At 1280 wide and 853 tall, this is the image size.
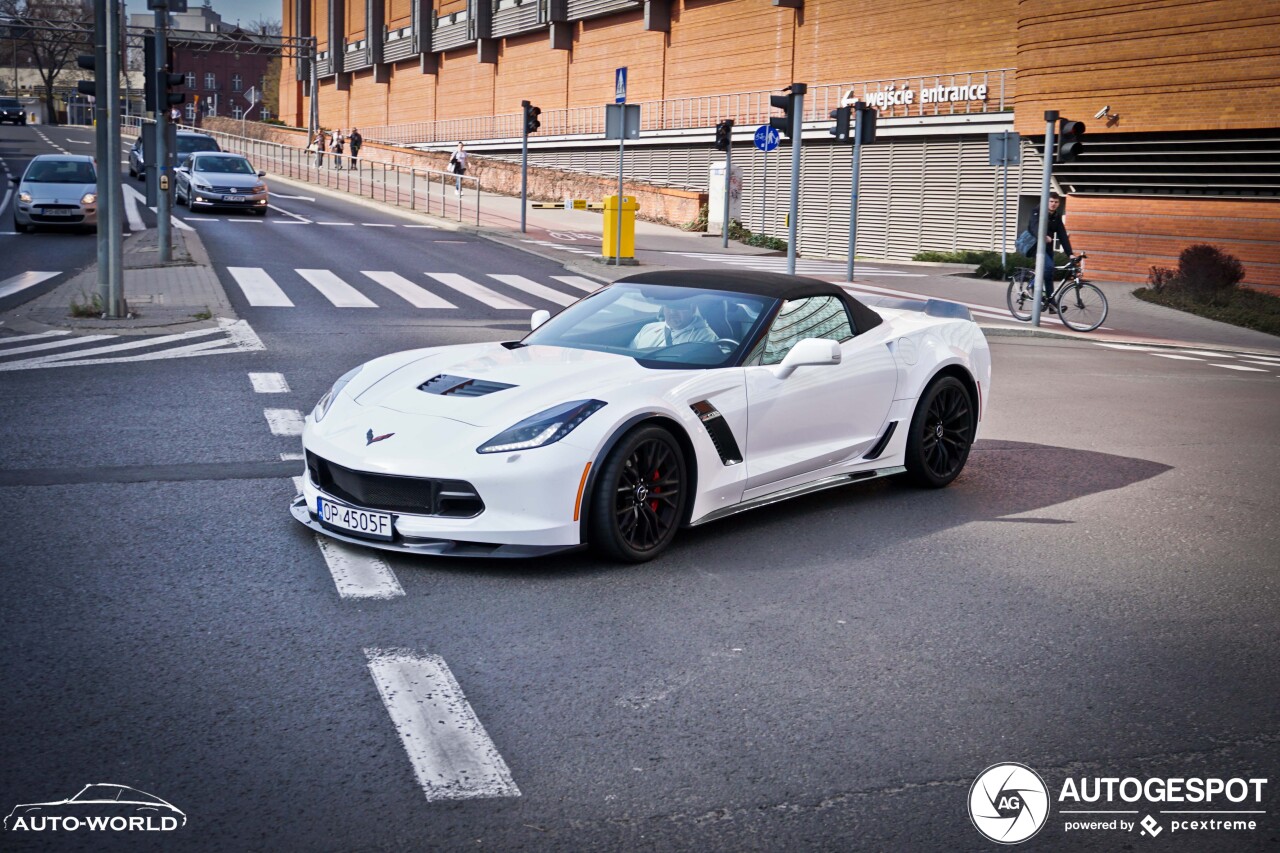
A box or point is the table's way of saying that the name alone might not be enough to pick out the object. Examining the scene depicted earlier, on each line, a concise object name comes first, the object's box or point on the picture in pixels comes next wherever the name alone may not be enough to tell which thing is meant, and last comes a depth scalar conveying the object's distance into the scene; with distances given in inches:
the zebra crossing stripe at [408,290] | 750.5
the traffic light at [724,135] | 1385.3
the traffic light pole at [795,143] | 847.1
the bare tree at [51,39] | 3262.1
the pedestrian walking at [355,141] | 2546.8
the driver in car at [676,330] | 276.8
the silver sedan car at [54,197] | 1080.2
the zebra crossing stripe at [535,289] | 823.5
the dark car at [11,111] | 4109.3
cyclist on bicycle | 791.7
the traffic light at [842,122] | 930.7
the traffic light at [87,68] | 616.9
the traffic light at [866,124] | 911.0
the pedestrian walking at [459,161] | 2123.5
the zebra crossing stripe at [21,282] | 726.5
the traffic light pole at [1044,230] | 754.8
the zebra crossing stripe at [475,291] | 775.0
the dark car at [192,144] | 1795.8
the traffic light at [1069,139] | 749.3
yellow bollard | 1042.1
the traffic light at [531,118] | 1360.7
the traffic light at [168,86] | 808.9
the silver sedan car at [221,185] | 1359.5
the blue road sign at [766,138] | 1233.4
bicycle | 770.8
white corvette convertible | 231.8
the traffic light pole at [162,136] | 808.3
